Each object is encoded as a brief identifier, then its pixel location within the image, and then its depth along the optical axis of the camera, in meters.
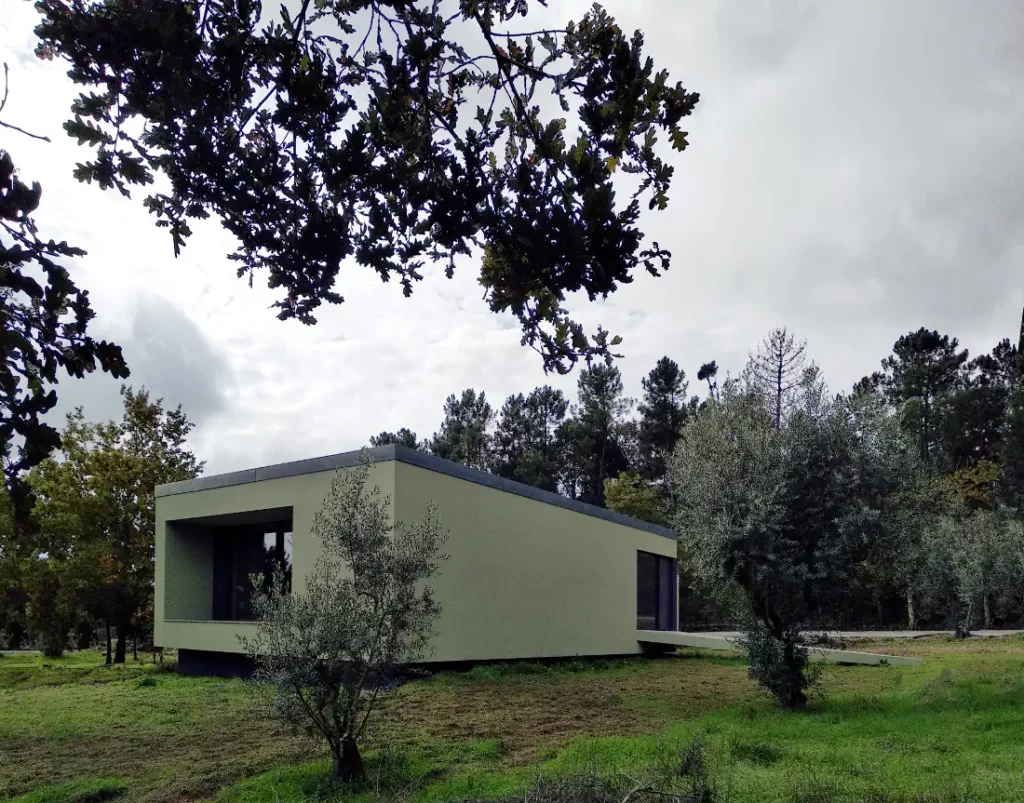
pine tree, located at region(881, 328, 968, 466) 43.31
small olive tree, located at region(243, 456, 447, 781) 7.33
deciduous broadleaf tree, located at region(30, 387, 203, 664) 20.55
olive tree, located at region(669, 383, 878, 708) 11.23
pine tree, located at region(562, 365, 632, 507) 43.88
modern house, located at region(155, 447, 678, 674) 14.65
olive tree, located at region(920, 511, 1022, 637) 26.80
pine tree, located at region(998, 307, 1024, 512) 37.38
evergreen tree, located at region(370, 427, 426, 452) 43.77
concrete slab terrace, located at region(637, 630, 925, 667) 17.86
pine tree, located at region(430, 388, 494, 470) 43.66
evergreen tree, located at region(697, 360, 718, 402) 43.41
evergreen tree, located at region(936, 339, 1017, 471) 42.41
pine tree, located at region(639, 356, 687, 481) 42.12
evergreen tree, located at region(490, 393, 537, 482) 44.78
